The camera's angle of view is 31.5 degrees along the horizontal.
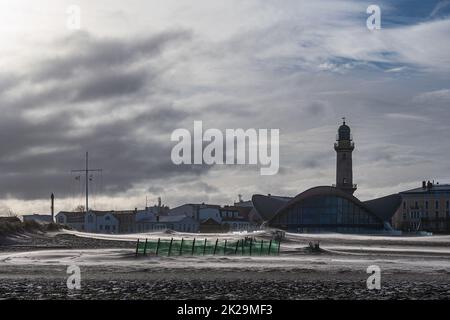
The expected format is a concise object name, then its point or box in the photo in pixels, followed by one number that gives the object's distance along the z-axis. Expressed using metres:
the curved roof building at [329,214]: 164.75
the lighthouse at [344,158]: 179.50
